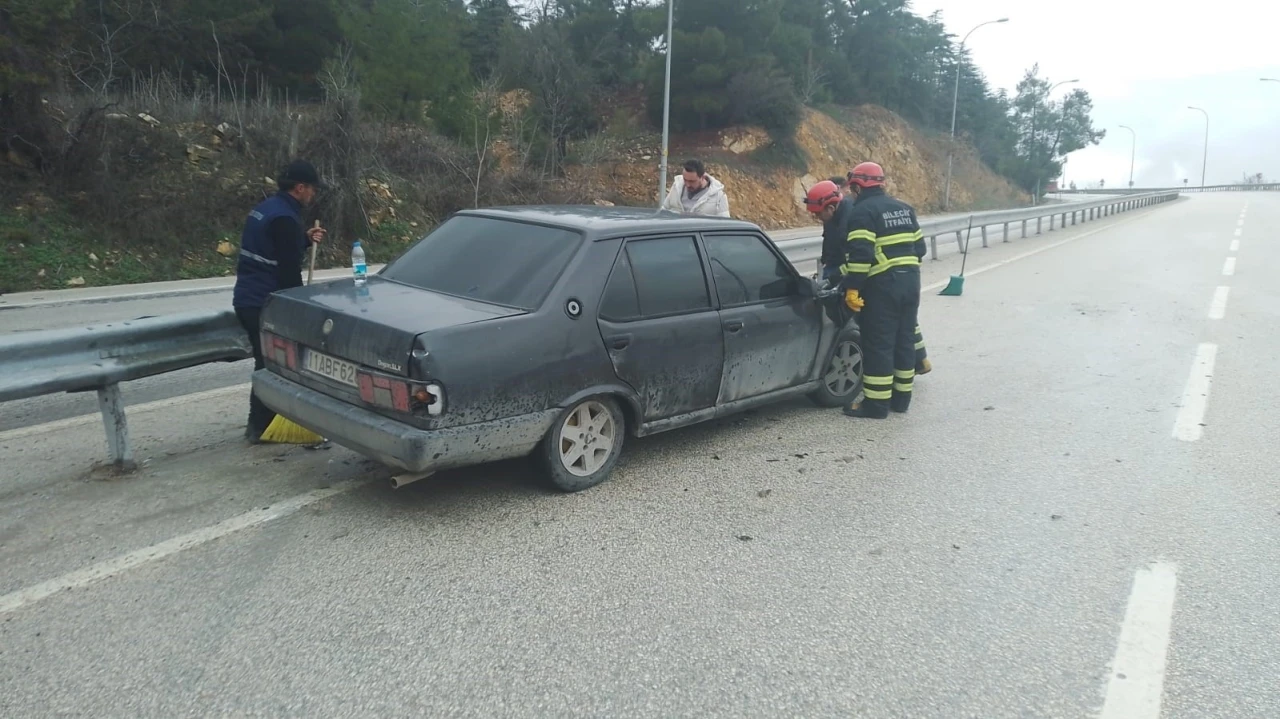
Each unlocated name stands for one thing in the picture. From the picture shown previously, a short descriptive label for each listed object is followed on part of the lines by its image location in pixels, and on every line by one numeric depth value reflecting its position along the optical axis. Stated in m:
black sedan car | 4.04
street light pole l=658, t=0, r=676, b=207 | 25.13
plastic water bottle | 4.94
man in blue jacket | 5.09
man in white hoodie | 8.61
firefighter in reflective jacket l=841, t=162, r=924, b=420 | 6.29
